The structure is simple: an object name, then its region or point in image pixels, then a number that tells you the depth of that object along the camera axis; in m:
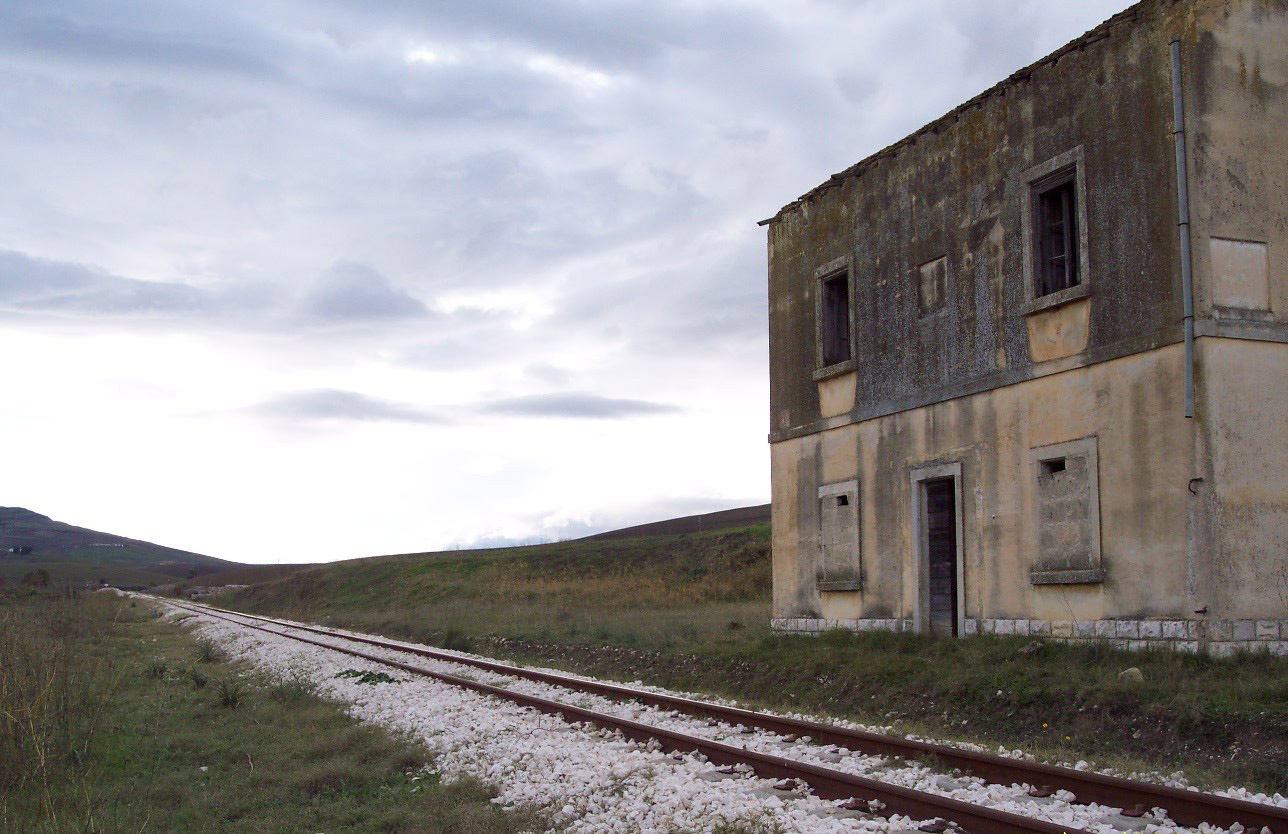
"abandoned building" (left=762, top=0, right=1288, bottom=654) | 11.35
